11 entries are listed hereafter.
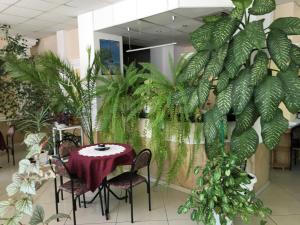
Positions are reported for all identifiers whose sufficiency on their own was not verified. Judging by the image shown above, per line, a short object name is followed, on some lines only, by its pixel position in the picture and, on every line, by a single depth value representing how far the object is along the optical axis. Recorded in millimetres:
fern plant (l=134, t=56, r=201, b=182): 3352
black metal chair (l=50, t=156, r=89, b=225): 2851
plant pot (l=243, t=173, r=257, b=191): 2623
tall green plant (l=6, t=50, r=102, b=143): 4285
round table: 2914
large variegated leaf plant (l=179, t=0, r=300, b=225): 2061
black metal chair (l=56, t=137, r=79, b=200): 3768
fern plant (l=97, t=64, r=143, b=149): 3910
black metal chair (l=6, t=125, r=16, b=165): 5384
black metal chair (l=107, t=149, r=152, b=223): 2902
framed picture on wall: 4644
